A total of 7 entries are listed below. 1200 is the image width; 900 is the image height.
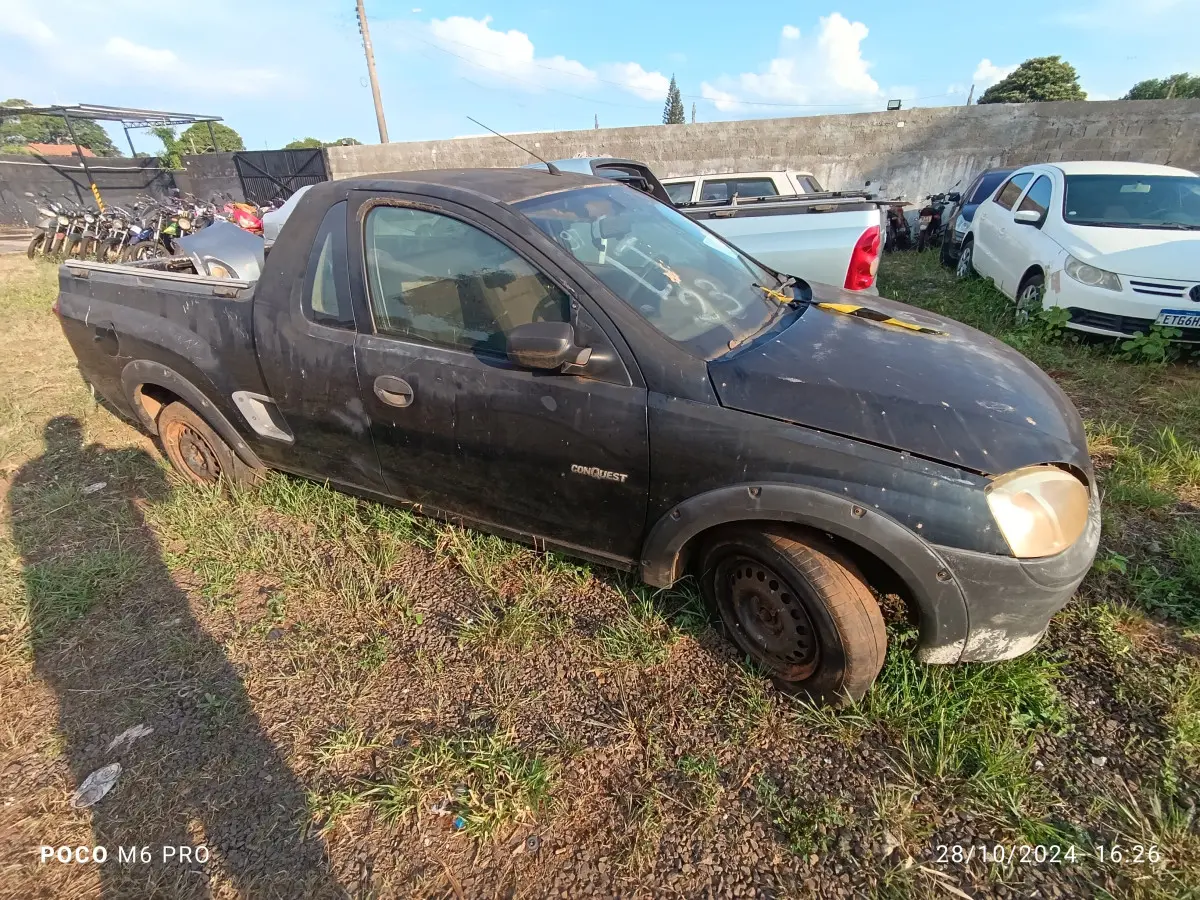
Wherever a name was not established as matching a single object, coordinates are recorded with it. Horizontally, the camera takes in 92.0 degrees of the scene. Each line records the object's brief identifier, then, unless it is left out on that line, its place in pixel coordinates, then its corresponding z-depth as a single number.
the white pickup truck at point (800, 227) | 4.08
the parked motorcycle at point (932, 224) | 9.96
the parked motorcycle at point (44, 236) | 11.55
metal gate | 16.28
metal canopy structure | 12.04
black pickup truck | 1.68
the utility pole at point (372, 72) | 20.30
